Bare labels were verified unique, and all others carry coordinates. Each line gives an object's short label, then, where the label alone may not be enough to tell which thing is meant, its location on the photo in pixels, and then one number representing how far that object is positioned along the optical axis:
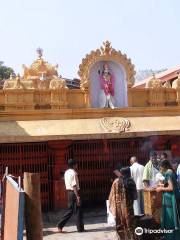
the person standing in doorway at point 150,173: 9.92
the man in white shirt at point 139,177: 10.55
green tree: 39.81
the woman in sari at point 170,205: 7.44
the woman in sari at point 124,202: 7.50
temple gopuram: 12.82
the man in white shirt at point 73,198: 9.73
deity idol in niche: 13.68
